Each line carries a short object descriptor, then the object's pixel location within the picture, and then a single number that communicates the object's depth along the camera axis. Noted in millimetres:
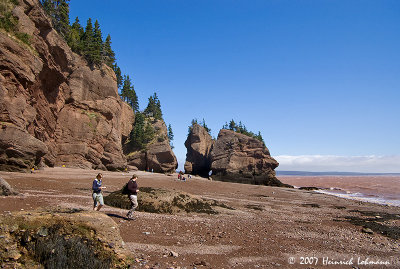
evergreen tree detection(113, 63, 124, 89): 80750
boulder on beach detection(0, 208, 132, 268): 4840
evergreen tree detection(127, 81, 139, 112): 85438
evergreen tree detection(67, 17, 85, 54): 48906
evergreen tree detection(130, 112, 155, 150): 64500
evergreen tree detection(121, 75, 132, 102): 82888
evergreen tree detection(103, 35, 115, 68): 61709
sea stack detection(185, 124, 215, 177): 82125
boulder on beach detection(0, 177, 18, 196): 11594
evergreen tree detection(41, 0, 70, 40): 48625
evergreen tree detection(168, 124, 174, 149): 98188
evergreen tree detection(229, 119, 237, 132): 107044
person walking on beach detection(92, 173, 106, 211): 10562
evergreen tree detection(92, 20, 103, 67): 49562
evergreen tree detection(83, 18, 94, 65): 49125
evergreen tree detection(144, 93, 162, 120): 90375
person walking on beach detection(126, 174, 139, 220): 11031
